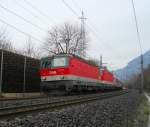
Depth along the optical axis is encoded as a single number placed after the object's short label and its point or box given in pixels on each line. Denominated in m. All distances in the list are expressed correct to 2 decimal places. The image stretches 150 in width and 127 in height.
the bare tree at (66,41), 62.82
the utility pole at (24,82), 24.79
